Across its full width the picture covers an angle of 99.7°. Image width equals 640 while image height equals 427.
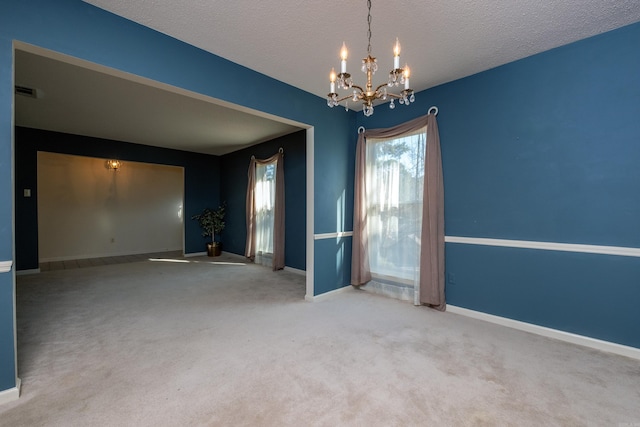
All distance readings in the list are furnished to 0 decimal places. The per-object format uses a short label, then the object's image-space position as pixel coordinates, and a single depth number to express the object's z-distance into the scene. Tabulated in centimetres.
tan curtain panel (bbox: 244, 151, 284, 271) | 527
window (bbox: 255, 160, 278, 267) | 564
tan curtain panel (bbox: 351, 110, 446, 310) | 316
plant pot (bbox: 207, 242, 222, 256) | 683
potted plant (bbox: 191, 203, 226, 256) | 688
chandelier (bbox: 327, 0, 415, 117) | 161
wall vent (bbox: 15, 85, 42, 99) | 324
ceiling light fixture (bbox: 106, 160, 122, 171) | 675
